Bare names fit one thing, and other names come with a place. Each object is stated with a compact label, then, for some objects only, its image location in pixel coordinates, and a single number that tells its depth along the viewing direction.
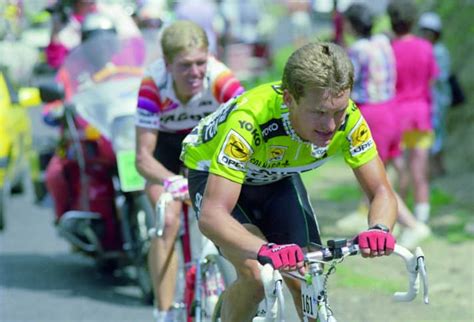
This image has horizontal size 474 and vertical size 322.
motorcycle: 17.92
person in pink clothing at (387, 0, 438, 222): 21.45
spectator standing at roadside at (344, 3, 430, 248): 21.05
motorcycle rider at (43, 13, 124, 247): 19.08
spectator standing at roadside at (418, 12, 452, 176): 24.39
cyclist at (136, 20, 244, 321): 14.17
